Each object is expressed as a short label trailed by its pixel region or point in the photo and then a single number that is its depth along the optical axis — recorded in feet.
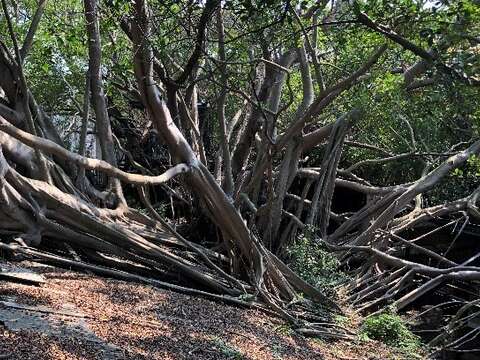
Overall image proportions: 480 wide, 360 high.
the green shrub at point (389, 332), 21.38
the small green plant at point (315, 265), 24.59
